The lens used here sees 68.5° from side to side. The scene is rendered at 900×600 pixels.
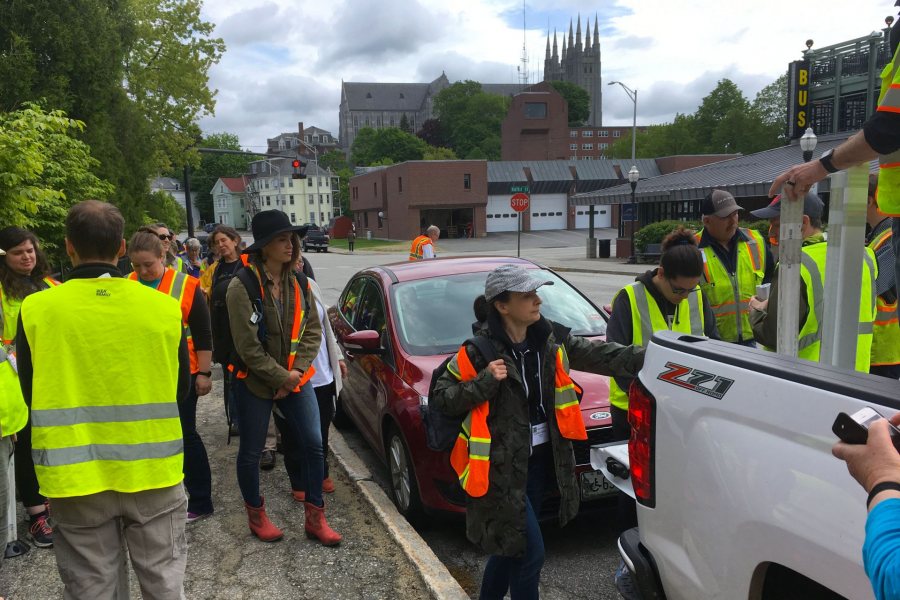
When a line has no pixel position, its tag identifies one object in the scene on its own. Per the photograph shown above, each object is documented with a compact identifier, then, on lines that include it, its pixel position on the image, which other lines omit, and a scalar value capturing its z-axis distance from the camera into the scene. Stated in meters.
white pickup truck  1.48
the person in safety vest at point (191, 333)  4.14
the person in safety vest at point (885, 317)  3.28
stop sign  24.46
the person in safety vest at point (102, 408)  2.45
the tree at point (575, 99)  112.38
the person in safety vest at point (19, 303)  4.06
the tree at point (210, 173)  123.19
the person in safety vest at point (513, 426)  2.68
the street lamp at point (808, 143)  16.62
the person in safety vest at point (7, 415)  3.11
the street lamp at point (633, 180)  26.98
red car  3.96
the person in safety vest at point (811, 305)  2.92
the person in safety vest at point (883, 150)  1.90
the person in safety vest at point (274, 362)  3.73
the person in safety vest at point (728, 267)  4.15
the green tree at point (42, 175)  6.71
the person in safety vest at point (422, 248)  12.22
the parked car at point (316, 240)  46.39
